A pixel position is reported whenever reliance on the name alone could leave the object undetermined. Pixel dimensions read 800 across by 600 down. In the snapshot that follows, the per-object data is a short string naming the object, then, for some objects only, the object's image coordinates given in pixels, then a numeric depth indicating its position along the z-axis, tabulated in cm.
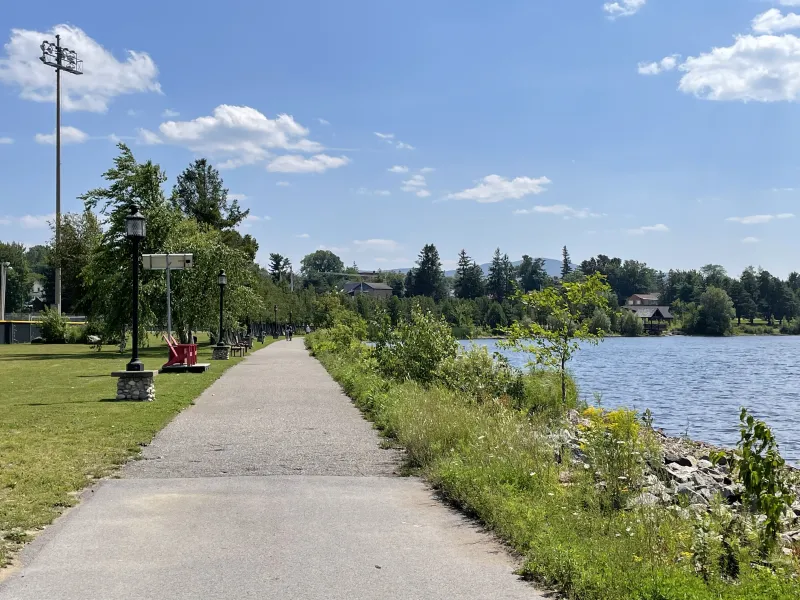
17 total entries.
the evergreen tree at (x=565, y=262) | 18812
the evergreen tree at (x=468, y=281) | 15688
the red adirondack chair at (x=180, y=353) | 2392
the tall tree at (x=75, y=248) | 5481
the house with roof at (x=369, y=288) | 18475
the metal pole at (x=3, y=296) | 6369
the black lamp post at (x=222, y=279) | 3112
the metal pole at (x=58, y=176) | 5341
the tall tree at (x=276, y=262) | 17088
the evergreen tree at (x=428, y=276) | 16062
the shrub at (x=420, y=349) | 1747
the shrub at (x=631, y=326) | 10681
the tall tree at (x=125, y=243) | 3416
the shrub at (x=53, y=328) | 5175
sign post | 2523
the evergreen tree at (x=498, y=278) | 16062
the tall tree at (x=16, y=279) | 11562
